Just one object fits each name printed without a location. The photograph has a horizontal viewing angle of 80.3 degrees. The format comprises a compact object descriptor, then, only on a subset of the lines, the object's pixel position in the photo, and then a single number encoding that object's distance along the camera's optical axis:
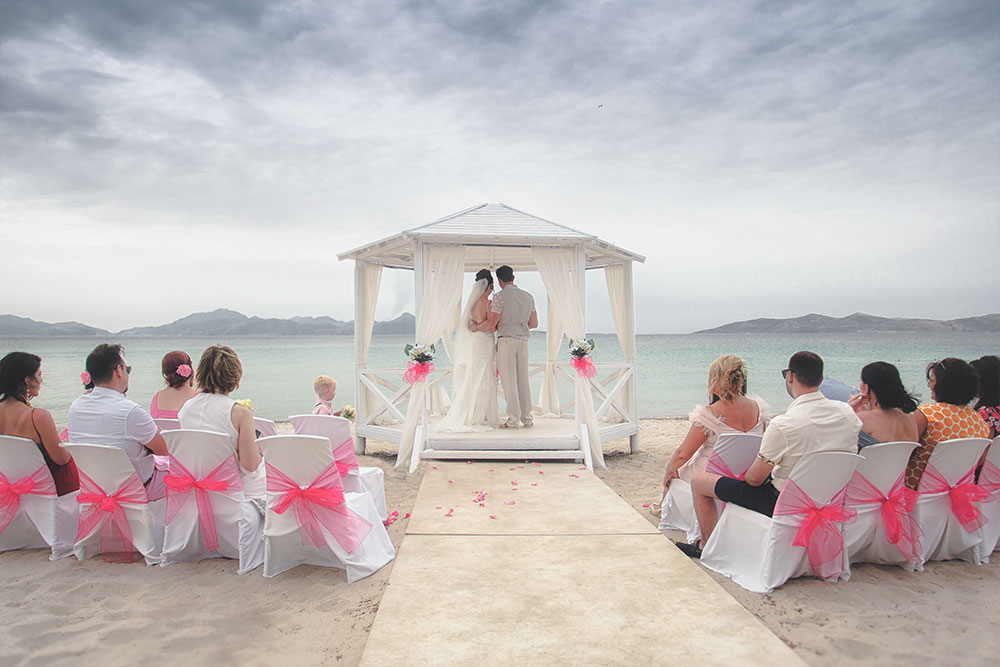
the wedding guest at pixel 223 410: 3.73
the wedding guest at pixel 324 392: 5.95
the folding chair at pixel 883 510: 3.49
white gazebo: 7.25
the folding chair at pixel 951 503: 3.72
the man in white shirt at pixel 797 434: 3.33
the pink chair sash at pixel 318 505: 3.51
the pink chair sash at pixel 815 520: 3.35
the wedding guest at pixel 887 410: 3.71
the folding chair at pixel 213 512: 3.66
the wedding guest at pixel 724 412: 3.99
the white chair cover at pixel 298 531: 3.47
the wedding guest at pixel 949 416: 3.84
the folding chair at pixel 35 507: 3.90
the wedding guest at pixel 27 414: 3.89
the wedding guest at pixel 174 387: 4.43
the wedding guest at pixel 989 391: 4.07
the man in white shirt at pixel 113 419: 3.82
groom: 7.86
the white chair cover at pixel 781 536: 3.30
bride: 8.02
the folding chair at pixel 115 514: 3.73
